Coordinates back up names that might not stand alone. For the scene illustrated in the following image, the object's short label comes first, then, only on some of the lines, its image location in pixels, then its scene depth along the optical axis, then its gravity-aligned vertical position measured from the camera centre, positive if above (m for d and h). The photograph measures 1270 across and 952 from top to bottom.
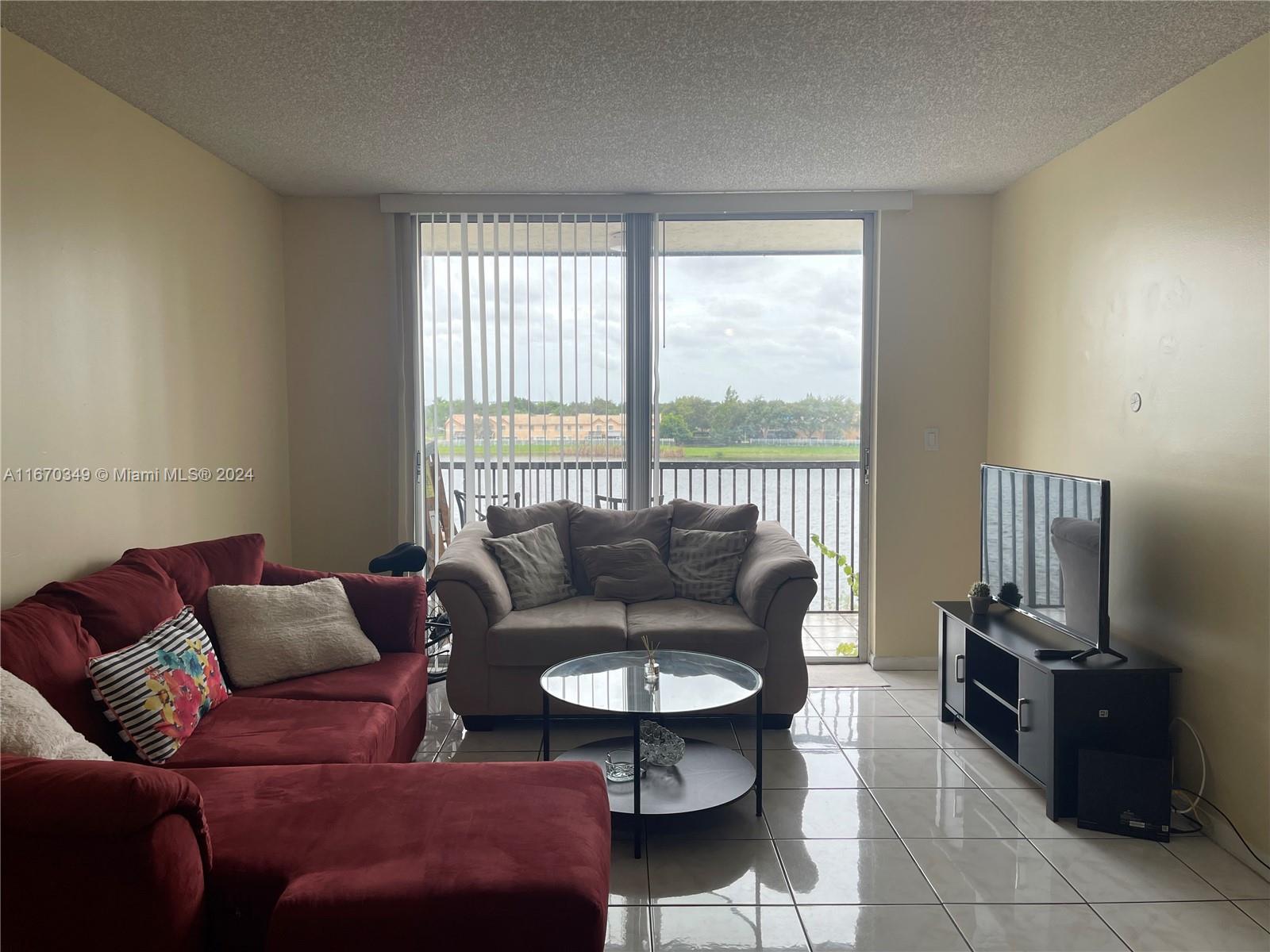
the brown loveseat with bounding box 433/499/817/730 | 3.71 -0.86
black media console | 2.95 -0.95
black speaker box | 2.86 -1.19
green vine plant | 5.76 -0.88
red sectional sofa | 1.68 -0.91
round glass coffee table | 2.88 -0.90
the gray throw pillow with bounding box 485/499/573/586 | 4.38 -0.44
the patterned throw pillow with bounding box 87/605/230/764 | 2.43 -0.74
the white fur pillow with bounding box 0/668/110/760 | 1.96 -0.68
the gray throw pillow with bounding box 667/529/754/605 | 4.20 -0.64
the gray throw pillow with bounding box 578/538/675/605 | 4.19 -0.68
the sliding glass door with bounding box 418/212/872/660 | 4.78 +0.44
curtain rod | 4.63 +1.21
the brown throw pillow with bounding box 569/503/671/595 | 4.46 -0.49
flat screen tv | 3.03 -0.44
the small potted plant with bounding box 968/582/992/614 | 3.77 -0.71
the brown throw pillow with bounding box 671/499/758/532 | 4.43 -0.44
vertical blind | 4.77 +0.40
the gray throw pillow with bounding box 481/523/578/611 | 4.05 -0.64
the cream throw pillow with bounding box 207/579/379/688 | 3.08 -0.73
